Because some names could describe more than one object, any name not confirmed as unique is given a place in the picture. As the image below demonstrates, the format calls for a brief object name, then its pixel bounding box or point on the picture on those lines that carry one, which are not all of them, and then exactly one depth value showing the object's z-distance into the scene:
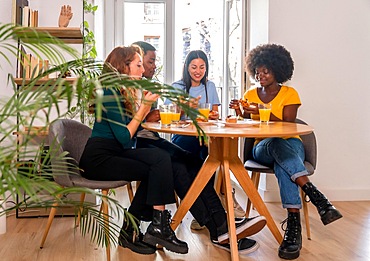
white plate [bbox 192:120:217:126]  2.94
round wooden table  2.68
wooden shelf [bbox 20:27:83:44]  3.64
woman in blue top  3.54
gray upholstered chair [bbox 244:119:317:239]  3.18
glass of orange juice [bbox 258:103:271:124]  3.12
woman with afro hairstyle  2.91
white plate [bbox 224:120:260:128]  2.80
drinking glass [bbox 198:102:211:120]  3.01
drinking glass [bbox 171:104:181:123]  2.95
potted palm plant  1.12
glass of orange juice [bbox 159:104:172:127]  2.92
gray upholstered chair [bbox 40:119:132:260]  2.73
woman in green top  2.71
